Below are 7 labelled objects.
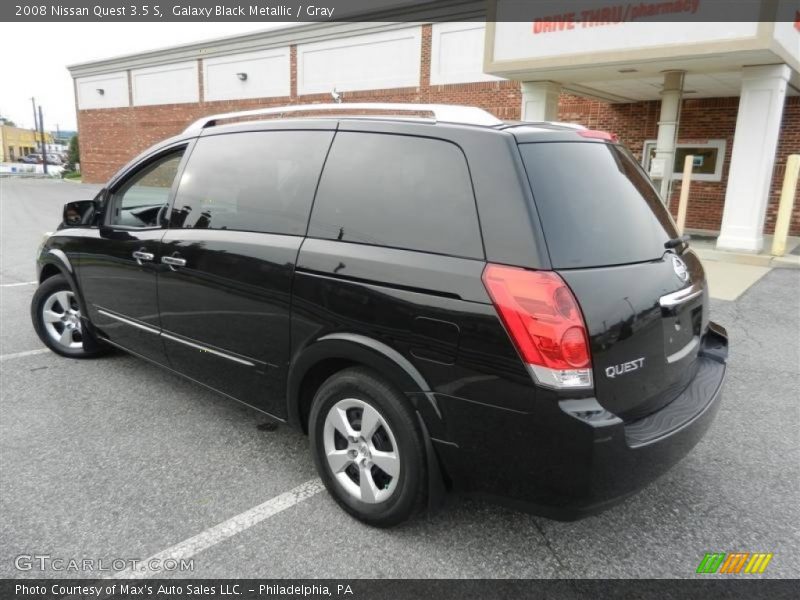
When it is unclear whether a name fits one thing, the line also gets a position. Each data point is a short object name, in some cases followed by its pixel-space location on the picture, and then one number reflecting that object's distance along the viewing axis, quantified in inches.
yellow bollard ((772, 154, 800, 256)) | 385.4
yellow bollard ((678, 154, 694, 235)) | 414.3
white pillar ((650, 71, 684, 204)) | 425.4
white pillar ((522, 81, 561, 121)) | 473.1
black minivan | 82.6
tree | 2186.3
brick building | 391.5
